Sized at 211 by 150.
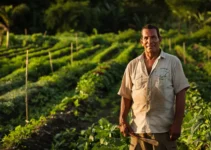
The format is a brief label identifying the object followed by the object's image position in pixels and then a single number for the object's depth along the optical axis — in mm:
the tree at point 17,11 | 38506
